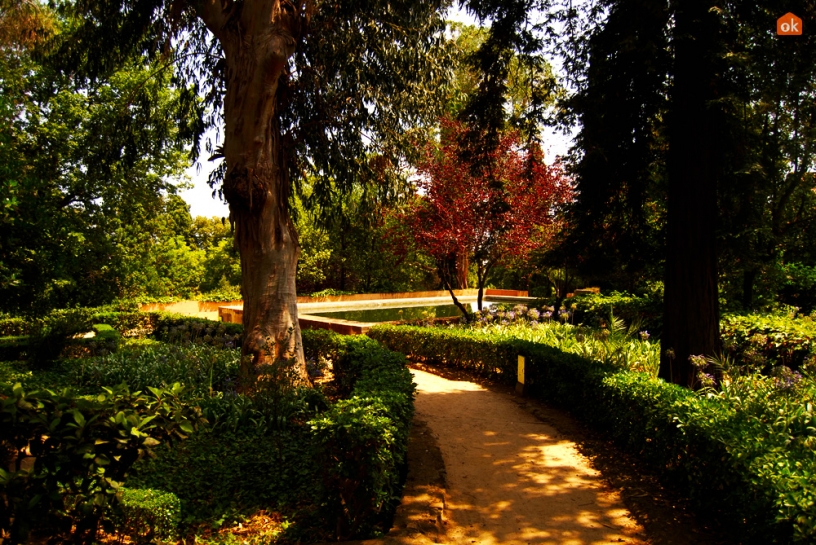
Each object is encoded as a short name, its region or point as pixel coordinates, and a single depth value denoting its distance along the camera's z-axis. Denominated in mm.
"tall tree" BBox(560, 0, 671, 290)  6516
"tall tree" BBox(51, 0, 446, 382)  7027
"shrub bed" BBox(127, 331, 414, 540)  3297
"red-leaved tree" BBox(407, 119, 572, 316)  13305
